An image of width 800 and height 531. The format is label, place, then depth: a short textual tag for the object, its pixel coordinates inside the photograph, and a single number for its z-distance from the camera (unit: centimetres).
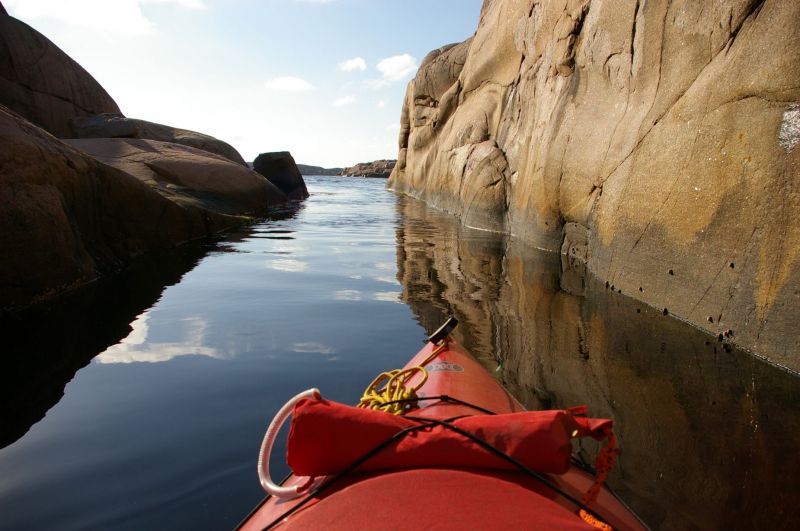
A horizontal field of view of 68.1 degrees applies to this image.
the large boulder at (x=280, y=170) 2359
